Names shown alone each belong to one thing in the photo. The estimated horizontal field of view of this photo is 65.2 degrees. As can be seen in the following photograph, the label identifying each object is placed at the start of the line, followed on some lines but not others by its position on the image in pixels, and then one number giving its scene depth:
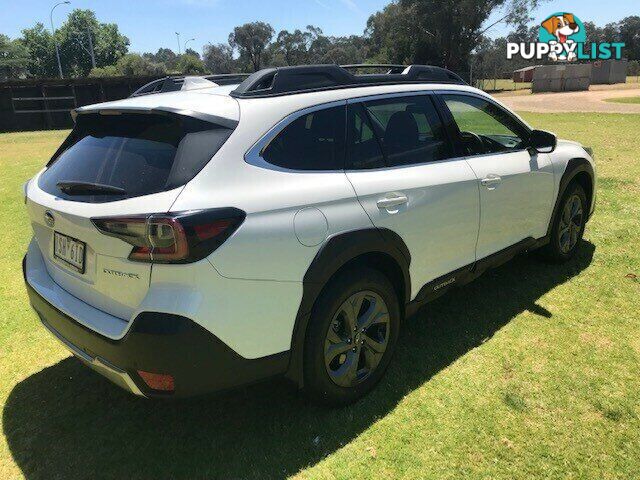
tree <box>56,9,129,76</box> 100.38
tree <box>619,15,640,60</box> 95.86
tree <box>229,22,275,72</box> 115.44
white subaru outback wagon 2.09
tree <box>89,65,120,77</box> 77.94
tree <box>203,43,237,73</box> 135.44
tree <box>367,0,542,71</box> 48.25
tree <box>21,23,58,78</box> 99.31
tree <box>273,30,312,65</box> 118.31
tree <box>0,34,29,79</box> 93.50
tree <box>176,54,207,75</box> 77.31
